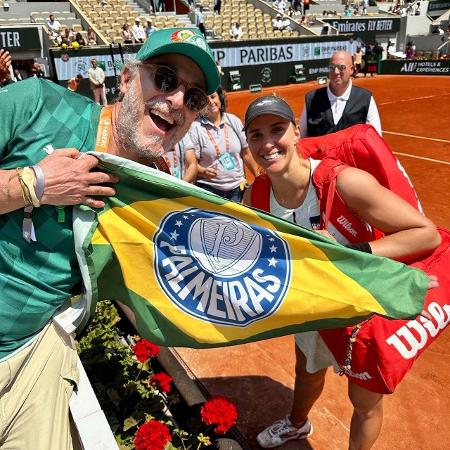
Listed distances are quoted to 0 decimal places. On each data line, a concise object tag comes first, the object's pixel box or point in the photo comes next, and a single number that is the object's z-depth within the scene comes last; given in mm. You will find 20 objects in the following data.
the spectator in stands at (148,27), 24984
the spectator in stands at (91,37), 23658
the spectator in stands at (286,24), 32531
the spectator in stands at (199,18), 28395
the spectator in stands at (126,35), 23688
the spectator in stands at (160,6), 30531
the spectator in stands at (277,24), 32353
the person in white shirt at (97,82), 18875
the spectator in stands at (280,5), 35453
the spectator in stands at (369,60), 30828
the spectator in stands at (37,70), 19750
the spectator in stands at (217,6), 31845
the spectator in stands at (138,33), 23794
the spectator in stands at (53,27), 22375
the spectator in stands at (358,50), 30427
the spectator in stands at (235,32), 28672
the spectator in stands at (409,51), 35703
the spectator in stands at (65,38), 21484
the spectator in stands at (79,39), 22188
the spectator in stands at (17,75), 19386
